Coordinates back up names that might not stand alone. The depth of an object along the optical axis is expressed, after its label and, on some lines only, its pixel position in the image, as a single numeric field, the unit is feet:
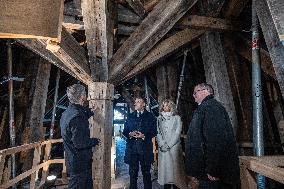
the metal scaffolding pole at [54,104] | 23.16
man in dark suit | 14.11
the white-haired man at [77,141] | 10.03
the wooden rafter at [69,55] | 9.97
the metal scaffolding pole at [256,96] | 10.80
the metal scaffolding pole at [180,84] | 19.03
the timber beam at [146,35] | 10.22
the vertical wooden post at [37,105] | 19.06
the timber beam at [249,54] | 12.64
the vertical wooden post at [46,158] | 16.14
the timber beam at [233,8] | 13.28
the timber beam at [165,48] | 13.32
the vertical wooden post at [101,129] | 12.20
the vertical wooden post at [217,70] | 12.83
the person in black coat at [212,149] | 7.93
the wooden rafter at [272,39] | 7.97
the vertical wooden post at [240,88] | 13.32
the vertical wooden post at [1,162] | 9.68
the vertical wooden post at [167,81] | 20.06
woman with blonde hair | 14.02
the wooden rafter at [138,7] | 10.89
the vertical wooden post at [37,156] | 14.60
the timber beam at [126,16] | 13.90
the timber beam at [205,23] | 13.07
